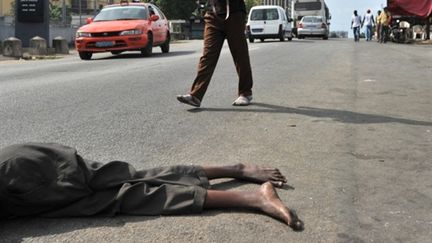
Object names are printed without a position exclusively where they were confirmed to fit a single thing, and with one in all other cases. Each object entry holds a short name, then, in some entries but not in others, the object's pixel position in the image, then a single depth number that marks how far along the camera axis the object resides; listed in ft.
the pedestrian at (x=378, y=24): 103.87
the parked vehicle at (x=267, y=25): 100.68
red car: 54.44
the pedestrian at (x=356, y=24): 121.88
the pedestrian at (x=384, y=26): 98.14
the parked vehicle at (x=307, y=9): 150.92
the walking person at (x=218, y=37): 22.58
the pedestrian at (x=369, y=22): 115.71
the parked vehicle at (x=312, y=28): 125.70
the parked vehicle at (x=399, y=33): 97.86
